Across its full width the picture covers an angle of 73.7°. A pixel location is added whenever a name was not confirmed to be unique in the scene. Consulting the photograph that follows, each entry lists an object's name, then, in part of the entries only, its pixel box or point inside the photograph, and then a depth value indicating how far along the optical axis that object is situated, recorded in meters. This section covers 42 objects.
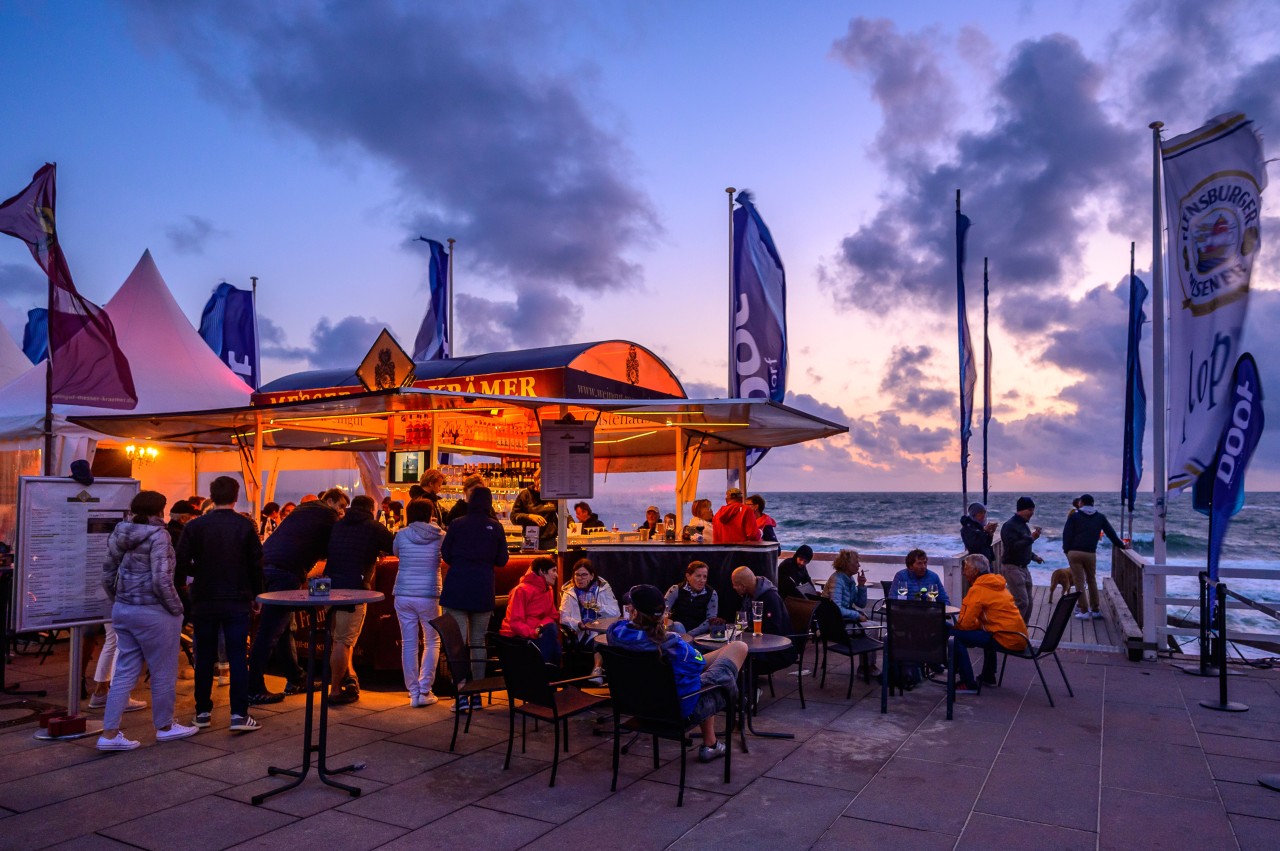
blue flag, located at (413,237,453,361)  15.73
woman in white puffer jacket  6.60
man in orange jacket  6.93
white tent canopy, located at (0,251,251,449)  11.56
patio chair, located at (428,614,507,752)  5.31
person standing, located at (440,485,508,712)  6.41
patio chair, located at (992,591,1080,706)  6.75
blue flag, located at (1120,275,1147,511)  12.73
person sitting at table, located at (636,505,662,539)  12.55
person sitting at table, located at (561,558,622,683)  6.54
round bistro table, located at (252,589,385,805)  4.46
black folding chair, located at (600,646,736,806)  4.52
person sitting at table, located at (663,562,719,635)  6.56
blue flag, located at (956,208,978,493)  12.42
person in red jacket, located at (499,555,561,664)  6.23
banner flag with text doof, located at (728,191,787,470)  12.52
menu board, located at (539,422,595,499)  8.41
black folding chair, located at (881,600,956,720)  6.44
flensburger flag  7.48
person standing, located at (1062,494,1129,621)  10.52
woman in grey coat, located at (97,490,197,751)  5.41
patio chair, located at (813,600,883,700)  6.94
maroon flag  6.81
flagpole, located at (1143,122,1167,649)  8.59
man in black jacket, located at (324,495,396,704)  6.55
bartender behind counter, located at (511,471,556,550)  8.70
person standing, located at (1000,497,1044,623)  9.41
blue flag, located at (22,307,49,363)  18.80
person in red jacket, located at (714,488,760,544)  9.32
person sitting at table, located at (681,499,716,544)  9.43
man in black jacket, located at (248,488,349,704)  6.54
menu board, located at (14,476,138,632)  5.86
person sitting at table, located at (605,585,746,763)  4.71
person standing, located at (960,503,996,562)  9.82
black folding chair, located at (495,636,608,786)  4.80
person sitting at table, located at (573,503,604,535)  12.74
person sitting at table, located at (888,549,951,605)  7.55
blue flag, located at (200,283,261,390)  17.19
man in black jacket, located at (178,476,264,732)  5.64
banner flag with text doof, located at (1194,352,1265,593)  7.11
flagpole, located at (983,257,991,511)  14.12
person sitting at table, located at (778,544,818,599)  8.07
